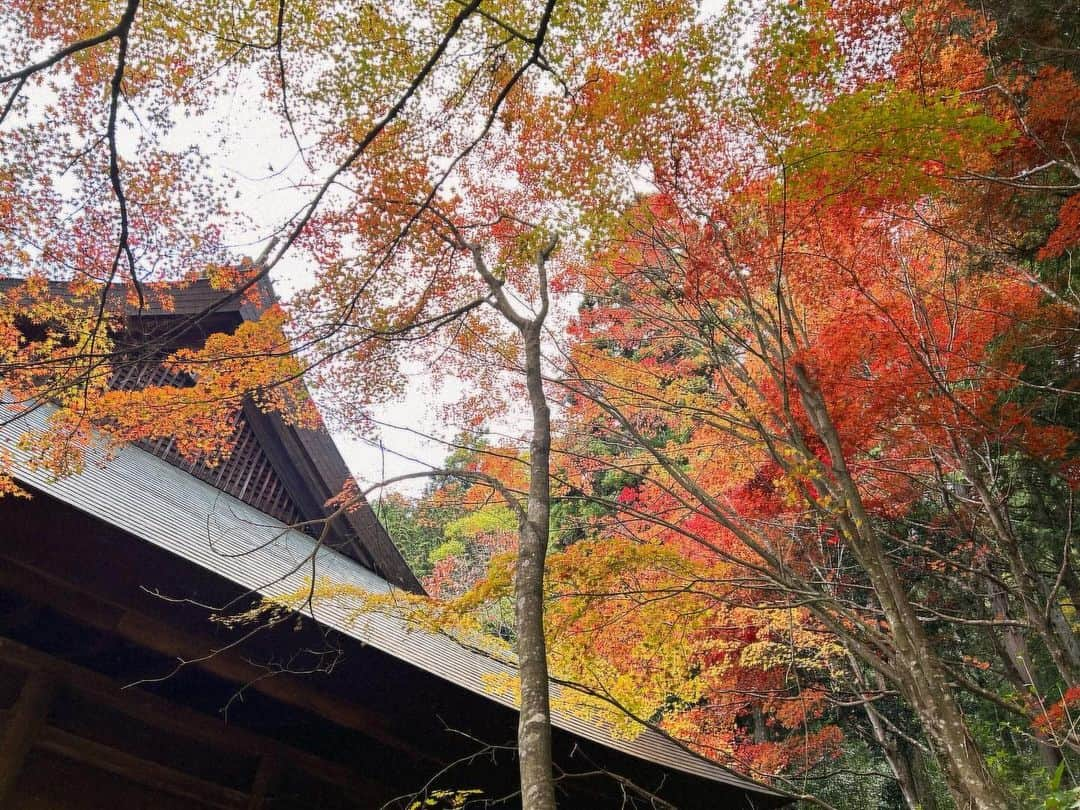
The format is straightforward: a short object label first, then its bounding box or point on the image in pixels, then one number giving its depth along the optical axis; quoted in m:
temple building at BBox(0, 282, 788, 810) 4.31
